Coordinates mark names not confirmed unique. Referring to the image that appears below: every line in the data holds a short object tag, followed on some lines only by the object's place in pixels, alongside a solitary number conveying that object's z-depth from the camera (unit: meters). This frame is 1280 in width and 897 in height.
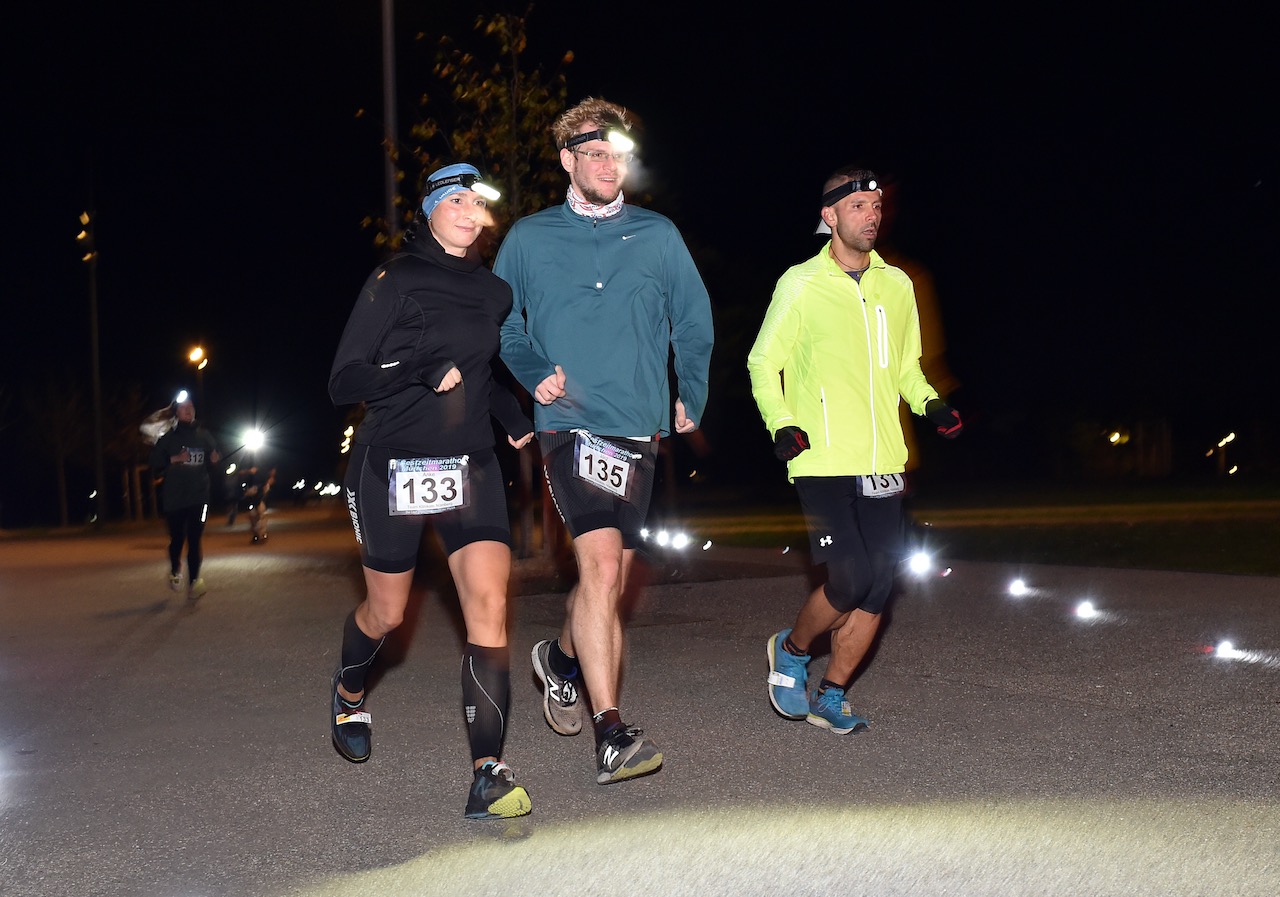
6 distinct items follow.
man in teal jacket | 5.57
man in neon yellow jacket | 6.21
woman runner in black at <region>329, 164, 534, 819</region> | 5.12
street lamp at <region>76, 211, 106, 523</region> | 39.75
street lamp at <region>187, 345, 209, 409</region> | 38.81
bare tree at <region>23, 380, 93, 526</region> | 60.09
